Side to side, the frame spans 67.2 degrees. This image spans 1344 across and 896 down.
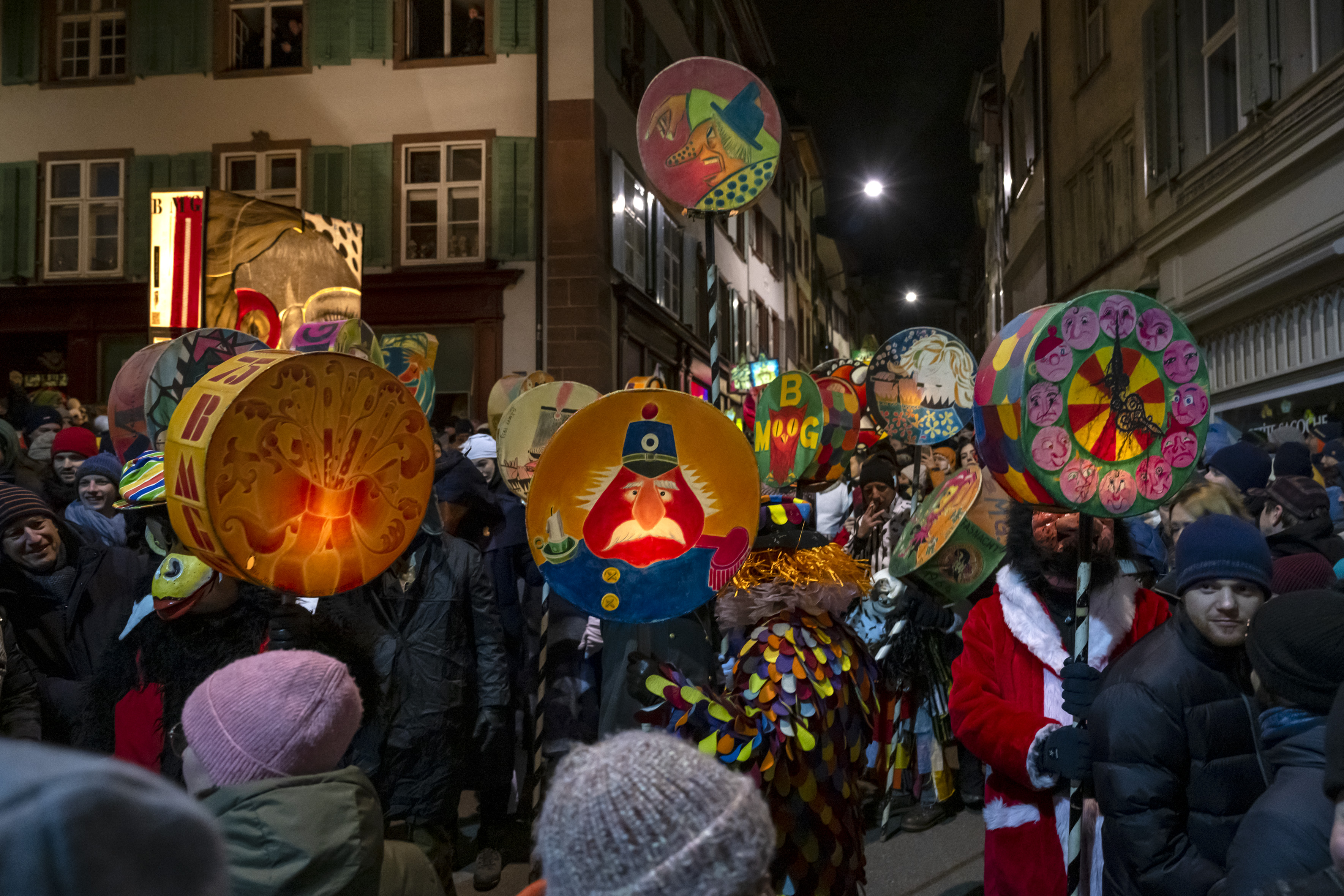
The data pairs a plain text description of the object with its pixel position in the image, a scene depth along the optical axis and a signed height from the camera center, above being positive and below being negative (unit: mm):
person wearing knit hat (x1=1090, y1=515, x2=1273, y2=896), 2484 -657
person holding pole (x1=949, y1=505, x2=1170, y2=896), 3146 -635
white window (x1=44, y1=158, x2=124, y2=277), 16688 +4394
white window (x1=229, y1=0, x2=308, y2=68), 16703 +7443
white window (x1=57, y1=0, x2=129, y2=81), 16906 +7528
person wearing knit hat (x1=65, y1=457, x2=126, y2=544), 5414 -62
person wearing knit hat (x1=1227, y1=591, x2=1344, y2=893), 1738 -501
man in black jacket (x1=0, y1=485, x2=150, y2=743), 3754 -409
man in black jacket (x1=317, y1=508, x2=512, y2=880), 3803 -791
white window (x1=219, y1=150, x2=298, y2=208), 16531 +5069
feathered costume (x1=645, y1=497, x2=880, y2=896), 2672 -620
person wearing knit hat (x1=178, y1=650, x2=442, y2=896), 1665 -519
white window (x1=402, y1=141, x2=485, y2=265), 16312 +4523
